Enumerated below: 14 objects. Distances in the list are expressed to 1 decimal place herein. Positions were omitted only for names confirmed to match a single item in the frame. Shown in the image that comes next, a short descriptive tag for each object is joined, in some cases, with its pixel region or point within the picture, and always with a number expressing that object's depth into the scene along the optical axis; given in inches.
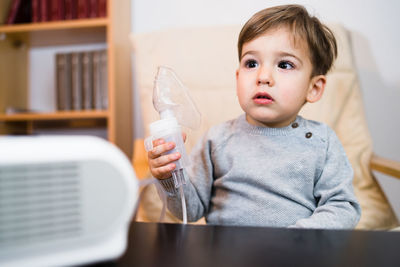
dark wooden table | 12.0
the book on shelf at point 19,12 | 64.9
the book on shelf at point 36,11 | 63.3
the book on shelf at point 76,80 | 63.2
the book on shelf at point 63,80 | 63.5
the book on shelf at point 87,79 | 62.8
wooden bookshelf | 58.7
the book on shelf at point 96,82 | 62.6
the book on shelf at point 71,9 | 62.8
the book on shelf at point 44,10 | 62.9
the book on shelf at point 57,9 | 62.6
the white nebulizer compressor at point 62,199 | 9.7
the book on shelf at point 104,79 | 62.6
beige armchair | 30.4
